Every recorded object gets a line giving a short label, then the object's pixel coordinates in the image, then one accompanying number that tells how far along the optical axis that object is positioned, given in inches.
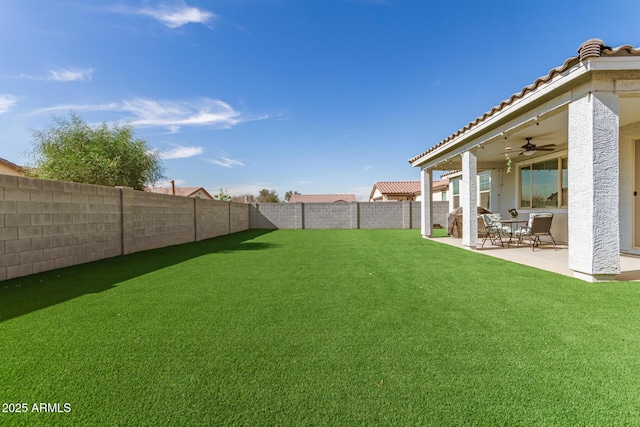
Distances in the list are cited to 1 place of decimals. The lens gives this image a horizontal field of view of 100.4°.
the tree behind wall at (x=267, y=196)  2084.9
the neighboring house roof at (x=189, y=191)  1515.7
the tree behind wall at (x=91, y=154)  433.7
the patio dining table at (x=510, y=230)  308.2
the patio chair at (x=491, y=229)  321.4
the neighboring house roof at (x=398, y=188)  1069.8
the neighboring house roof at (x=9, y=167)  610.9
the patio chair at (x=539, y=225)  274.5
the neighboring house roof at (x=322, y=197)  1943.9
